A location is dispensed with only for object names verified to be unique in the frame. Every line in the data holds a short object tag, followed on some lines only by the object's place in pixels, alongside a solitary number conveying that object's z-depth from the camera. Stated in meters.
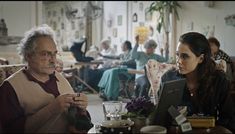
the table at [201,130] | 1.42
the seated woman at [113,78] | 6.14
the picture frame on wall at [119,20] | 9.27
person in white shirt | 8.45
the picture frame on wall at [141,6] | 8.39
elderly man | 1.50
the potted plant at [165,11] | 6.99
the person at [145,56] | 5.99
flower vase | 1.45
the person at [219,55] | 4.35
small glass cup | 1.58
